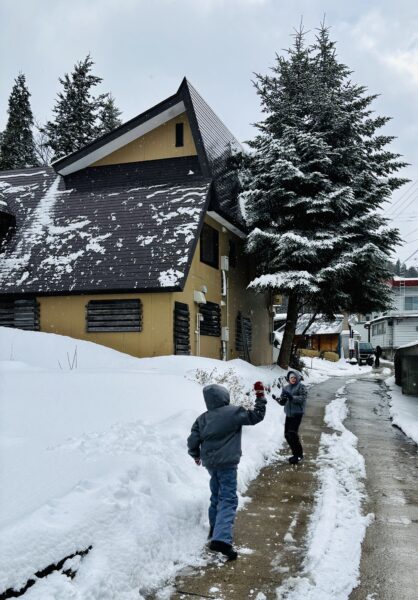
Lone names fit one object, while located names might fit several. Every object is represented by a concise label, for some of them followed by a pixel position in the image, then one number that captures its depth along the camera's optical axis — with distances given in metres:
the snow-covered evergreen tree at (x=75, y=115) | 34.62
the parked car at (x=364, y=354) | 42.66
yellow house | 14.85
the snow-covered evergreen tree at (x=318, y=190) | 17.28
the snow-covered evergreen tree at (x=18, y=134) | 34.97
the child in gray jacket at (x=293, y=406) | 8.63
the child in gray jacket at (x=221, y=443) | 5.06
